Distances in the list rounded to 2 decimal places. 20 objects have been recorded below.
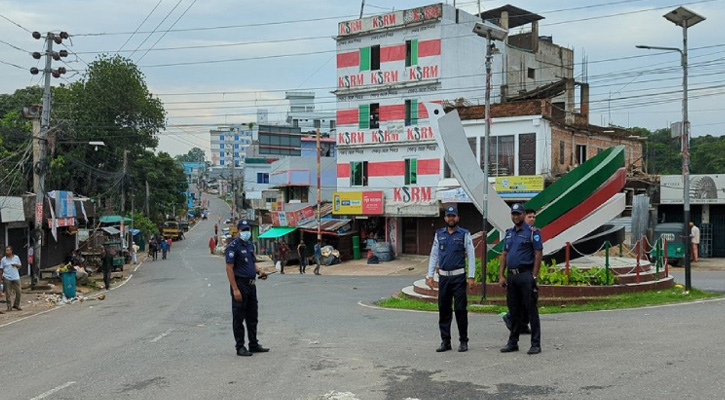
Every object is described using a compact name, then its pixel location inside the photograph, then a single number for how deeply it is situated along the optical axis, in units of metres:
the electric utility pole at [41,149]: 26.69
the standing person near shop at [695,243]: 28.98
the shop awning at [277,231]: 45.47
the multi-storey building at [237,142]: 186.25
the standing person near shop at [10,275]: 19.27
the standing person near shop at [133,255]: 54.51
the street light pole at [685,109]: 15.46
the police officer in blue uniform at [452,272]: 9.32
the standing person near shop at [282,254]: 39.34
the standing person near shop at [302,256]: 37.44
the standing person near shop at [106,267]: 29.44
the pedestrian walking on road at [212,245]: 64.69
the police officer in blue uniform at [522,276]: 9.12
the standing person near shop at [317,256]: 36.41
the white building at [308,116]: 93.31
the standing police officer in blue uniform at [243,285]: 9.69
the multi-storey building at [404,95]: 39.00
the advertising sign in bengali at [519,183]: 33.41
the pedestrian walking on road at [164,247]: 57.78
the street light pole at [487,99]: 15.81
